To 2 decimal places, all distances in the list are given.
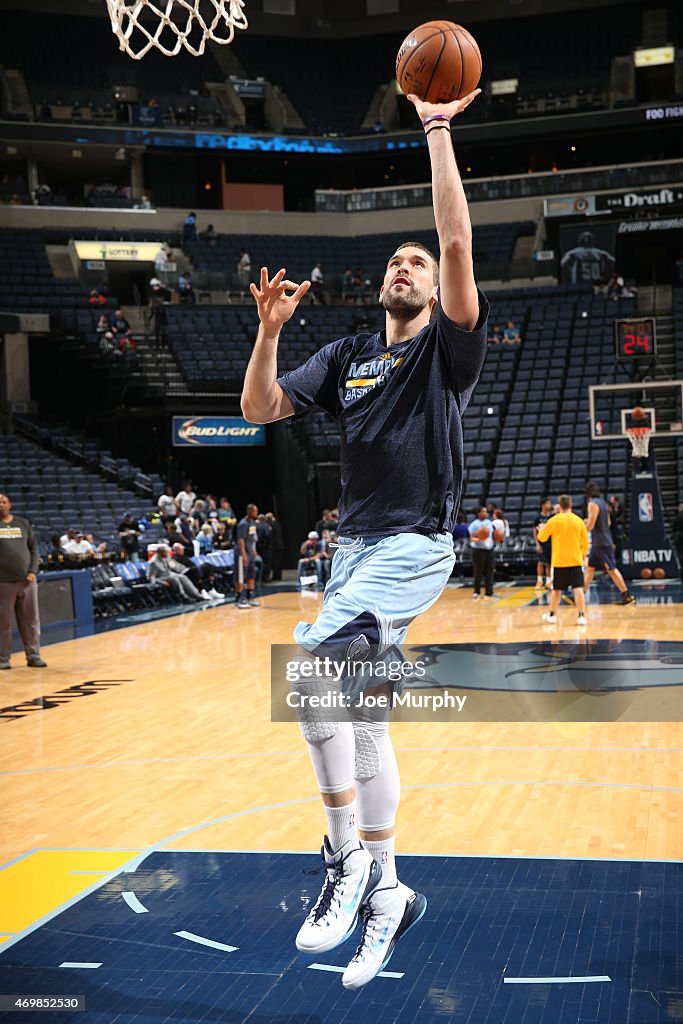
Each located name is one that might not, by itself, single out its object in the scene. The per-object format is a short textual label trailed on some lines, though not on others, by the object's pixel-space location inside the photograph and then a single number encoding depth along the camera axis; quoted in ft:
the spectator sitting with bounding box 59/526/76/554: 60.42
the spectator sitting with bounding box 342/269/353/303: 100.22
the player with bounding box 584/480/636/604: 51.67
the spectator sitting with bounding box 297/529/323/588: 70.69
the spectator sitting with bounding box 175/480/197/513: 76.07
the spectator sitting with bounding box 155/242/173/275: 102.01
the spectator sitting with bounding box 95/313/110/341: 92.44
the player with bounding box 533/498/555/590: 59.41
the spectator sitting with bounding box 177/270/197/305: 97.55
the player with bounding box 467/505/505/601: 60.13
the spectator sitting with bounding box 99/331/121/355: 90.63
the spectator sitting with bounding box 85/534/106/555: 61.26
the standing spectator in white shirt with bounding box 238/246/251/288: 100.68
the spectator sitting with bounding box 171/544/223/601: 64.75
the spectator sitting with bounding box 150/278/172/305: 98.16
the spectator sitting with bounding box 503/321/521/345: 92.94
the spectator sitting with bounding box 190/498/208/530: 73.77
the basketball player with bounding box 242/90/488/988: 10.42
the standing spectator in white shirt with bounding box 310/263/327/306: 99.45
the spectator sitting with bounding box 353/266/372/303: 100.63
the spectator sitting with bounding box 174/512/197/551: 66.25
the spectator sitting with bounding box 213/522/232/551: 72.28
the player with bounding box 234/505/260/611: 59.21
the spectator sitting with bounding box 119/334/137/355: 90.12
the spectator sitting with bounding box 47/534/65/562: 58.90
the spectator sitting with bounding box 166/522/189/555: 64.49
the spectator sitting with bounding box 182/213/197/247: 108.99
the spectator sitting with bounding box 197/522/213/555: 69.77
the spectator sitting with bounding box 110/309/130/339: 93.04
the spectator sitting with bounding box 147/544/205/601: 62.59
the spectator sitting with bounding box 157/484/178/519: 73.87
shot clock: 70.95
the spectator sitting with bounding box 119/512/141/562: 62.69
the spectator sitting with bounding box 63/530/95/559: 59.41
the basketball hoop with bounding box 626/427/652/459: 67.10
